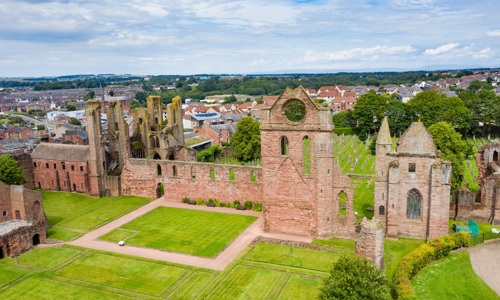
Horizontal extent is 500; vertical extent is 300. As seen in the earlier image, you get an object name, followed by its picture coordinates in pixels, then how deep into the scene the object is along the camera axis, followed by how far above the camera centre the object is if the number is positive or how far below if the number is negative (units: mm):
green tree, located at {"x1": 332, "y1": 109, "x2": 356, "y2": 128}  94831 -9198
